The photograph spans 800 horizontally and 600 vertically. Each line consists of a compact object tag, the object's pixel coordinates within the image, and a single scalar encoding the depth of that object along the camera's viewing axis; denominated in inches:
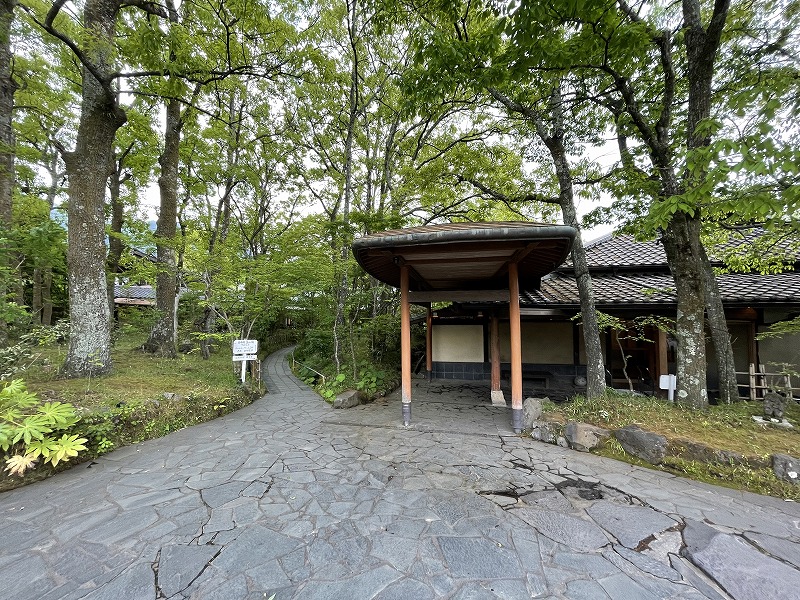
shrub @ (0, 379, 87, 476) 120.7
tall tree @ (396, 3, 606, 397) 184.5
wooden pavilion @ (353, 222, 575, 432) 152.3
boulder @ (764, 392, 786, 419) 160.1
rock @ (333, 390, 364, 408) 255.9
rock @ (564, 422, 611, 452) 165.9
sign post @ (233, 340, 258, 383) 260.7
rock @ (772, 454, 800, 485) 123.6
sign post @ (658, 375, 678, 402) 209.2
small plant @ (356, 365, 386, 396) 290.0
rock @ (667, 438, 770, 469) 130.3
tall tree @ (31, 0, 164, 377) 215.6
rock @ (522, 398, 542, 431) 193.8
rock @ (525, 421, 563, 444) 178.9
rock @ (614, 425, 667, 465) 149.0
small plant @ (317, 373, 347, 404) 282.4
